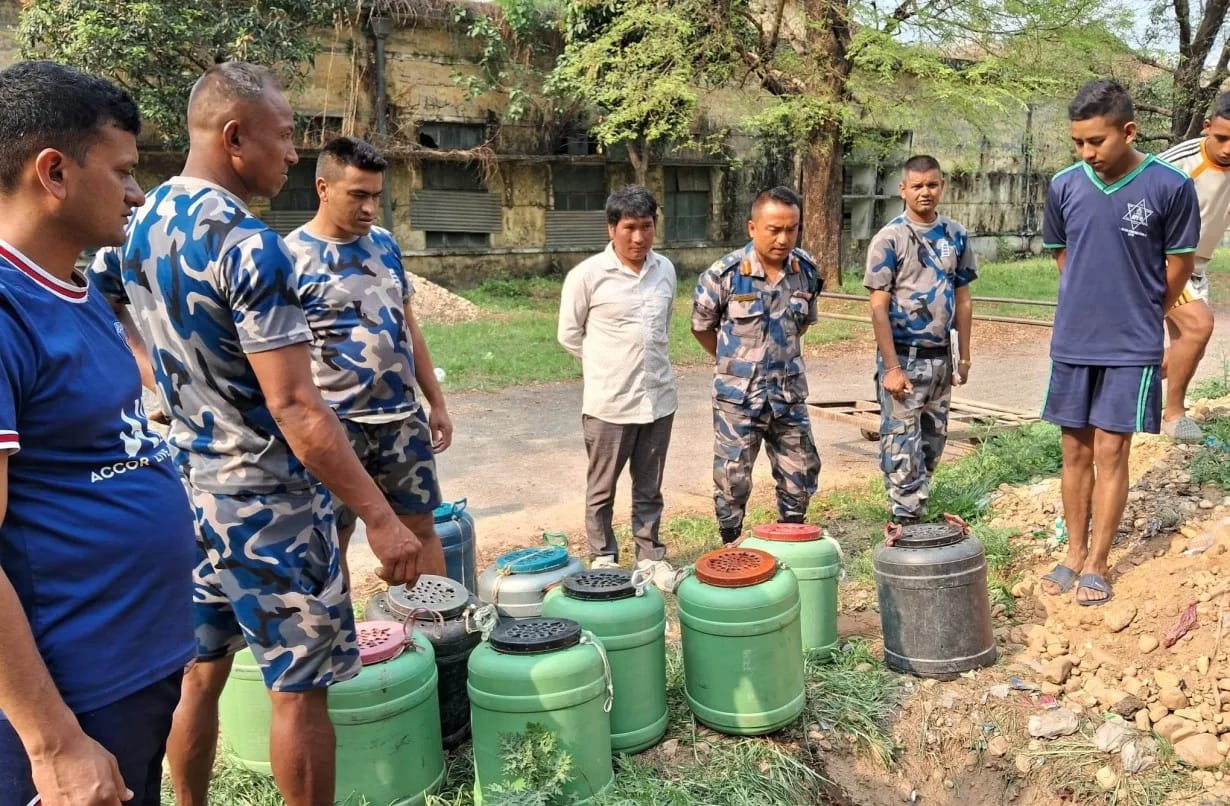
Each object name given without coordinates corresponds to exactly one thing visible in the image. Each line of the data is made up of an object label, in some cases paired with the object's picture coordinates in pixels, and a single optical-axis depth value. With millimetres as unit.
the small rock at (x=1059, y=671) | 3723
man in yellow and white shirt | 4953
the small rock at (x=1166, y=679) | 3537
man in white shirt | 4605
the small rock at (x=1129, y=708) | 3543
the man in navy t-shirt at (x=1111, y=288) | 3855
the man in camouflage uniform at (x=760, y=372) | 4625
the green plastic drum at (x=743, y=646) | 3199
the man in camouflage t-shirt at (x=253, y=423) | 2254
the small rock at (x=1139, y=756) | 3334
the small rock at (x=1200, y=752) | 3287
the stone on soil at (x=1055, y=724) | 3494
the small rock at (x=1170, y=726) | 3396
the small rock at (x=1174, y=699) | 3469
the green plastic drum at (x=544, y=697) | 2807
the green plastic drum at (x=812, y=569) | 3752
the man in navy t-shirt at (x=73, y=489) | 1548
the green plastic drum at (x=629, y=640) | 3121
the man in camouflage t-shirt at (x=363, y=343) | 3523
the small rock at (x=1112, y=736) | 3402
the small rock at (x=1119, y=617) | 3893
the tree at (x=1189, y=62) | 16312
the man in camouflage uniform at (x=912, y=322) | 4848
